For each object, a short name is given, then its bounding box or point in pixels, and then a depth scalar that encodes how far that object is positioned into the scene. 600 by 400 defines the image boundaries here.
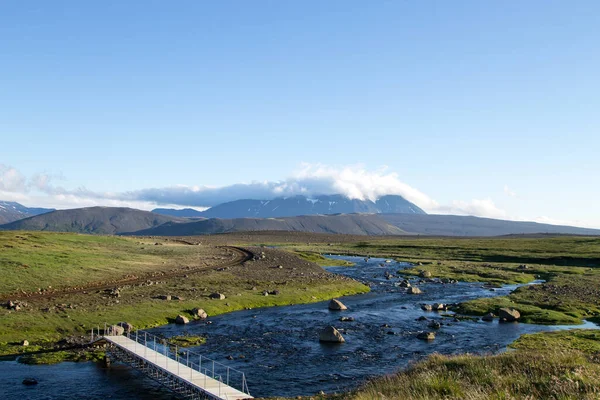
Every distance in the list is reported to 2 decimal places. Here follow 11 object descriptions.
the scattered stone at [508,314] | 60.06
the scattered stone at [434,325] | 55.16
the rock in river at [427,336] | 49.28
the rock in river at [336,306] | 65.56
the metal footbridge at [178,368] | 31.94
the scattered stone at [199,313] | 57.75
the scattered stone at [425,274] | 105.34
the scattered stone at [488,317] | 60.16
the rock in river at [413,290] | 80.94
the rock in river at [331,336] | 47.94
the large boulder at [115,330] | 45.84
